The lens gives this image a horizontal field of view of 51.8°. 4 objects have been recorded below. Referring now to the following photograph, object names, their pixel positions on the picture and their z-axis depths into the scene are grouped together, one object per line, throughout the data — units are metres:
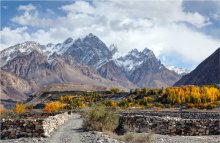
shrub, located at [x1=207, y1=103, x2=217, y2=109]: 50.29
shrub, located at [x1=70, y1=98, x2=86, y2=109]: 71.82
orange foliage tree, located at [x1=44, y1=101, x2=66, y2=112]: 69.78
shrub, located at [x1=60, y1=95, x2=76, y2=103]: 103.82
